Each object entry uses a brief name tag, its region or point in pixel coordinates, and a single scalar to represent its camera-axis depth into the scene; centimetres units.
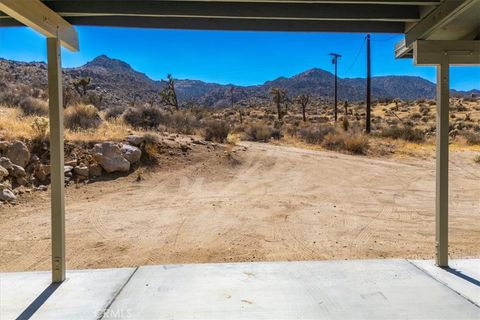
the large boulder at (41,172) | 1201
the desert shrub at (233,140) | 1770
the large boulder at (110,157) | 1318
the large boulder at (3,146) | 1223
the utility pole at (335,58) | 3959
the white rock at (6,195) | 1047
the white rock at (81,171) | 1268
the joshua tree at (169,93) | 3403
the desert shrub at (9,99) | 1960
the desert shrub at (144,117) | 1953
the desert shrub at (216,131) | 1858
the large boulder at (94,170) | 1295
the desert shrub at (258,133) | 2377
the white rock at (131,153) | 1392
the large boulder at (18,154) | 1209
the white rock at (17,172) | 1155
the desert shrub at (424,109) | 4197
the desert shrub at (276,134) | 2455
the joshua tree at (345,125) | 2704
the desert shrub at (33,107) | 1855
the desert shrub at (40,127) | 1357
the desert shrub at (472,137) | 2443
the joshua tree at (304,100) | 4231
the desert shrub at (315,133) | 2341
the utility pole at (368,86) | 2795
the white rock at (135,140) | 1488
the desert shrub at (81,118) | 1695
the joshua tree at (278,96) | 4096
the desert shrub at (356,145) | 2011
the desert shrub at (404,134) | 2468
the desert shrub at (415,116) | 3966
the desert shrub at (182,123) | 2008
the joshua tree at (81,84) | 3300
